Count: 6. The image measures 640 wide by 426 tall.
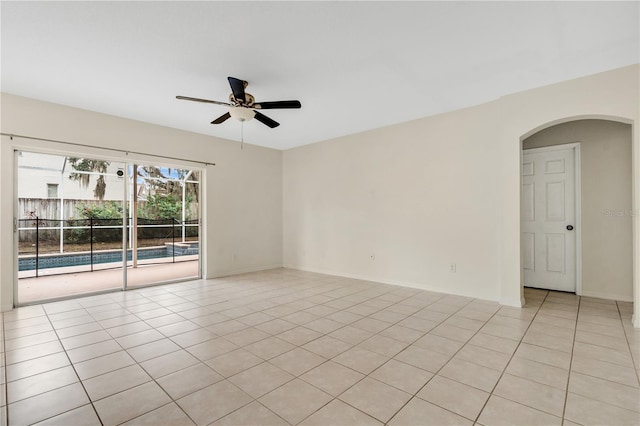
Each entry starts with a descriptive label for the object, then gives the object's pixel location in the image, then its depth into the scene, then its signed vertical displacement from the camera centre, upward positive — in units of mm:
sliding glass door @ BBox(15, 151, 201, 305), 4461 -144
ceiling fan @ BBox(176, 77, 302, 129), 3020 +1162
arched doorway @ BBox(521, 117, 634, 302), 3945 +29
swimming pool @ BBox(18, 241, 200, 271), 5320 -834
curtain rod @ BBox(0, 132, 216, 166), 3786 +990
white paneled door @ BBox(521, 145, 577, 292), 4406 -109
